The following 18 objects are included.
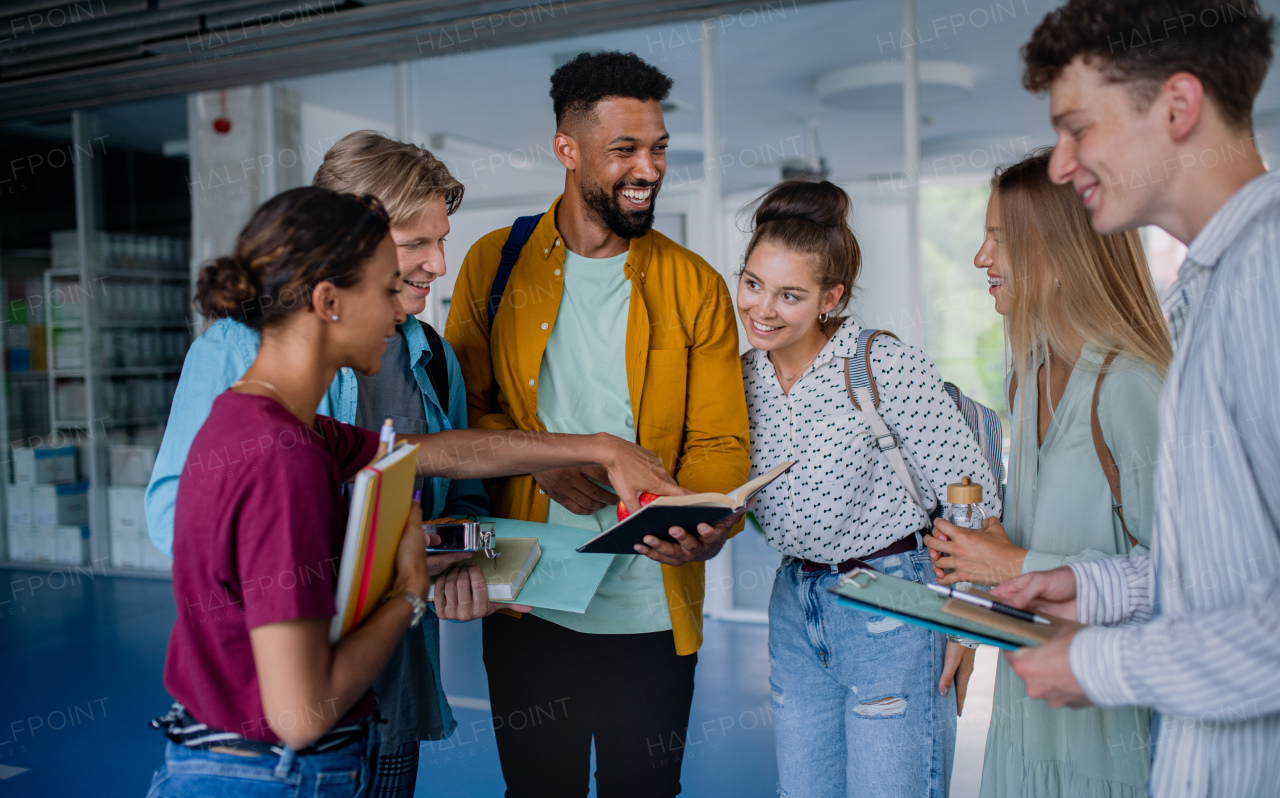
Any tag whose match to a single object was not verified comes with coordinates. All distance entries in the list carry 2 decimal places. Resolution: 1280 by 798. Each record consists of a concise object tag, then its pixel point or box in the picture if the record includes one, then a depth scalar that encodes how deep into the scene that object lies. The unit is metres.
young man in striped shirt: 0.96
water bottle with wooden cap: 1.54
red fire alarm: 6.38
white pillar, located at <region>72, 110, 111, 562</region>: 6.64
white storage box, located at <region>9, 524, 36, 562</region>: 6.91
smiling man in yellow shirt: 1.99
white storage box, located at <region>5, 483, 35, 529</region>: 6.88
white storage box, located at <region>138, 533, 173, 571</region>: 6.63
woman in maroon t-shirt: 1.05
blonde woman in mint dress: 1.52
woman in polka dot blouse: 1.81
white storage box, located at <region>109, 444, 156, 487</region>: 6.78
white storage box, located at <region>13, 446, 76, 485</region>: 6.77
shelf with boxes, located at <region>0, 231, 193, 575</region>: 6.69
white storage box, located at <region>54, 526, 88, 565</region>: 6.78
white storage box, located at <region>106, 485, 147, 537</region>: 6.67
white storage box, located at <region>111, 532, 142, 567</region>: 6.66
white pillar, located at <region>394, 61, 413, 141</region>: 6.06
